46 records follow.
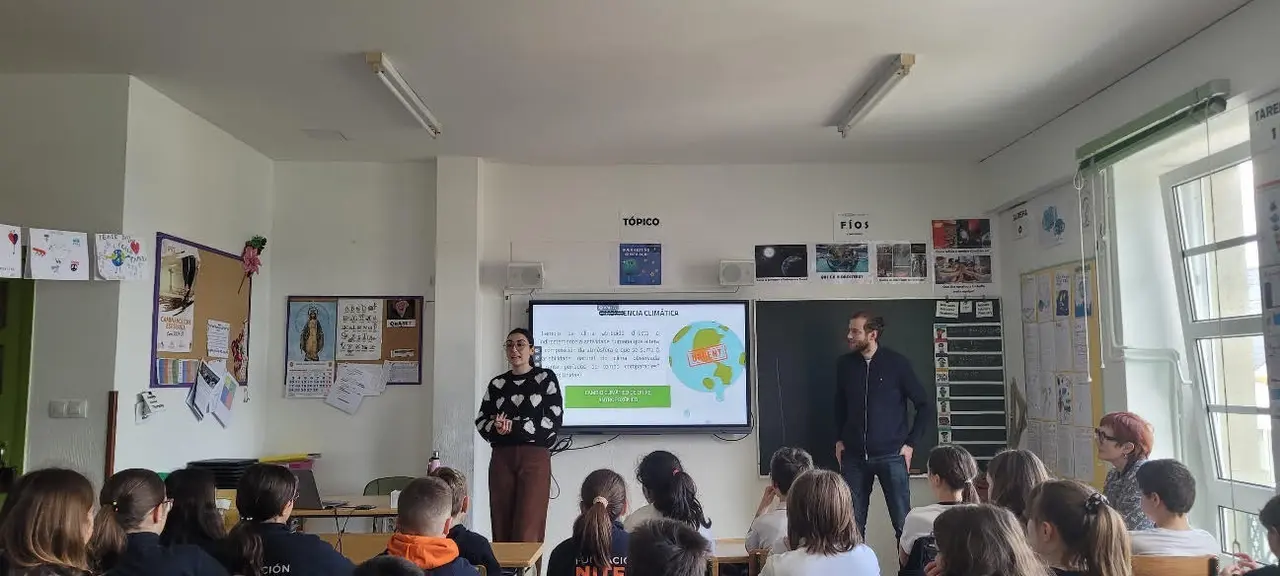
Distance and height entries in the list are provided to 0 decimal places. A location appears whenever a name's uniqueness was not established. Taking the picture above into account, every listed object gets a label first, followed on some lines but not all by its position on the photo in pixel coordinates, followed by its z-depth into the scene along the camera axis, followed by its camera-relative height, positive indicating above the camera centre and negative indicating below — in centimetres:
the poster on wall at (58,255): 368 +46
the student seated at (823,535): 238 -50
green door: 399 -1
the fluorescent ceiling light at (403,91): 385 +130
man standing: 527 -39
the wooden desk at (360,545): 329 -72
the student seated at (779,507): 313 -58
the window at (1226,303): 379 +24
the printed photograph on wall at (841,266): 584 +61
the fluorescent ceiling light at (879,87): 390 +130
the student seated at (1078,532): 217 -45
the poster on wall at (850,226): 588 +88
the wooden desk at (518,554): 310 -74
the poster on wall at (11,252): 351 +44
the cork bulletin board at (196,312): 442 +26
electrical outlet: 399 -23
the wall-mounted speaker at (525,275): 573 +54
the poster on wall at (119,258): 393 +47
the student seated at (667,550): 183 -41
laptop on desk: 438 -70
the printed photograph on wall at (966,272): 584 +56
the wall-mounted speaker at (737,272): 574 +56
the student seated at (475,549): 274 -60
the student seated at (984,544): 195 -43
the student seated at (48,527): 219 -43
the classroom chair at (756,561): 296 -70
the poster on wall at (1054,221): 501 +79
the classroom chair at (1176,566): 248 -61
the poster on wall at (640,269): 583 +59
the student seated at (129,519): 234 -45
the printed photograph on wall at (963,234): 587 +82
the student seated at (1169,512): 273 -52
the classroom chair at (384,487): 542 -80
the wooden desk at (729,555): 296 -73
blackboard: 571 -7
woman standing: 446 -43
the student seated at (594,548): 262 -58
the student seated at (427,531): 238 -49
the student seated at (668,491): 304 -48
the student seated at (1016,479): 306 -44
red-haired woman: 344 -41
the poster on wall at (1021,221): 545 +85
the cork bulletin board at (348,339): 573 +13
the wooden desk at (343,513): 421 -77
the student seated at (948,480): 300 -46
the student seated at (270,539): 237 -50
